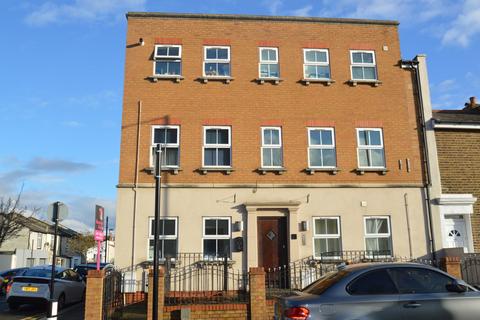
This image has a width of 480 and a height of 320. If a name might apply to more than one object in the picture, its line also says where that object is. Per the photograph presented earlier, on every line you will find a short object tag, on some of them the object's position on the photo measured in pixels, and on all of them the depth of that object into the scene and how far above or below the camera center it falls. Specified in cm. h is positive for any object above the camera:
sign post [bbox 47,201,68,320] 1145 +121
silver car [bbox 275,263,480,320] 668 -60
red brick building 1546 +411
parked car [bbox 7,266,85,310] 1478 -86
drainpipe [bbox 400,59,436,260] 1603 +359
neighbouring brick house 1628 +267
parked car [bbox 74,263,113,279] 2504 -38
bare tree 3669 +335
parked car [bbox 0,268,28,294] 2259 -73
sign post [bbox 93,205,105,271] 1229 +94
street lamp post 927 +24
